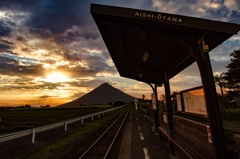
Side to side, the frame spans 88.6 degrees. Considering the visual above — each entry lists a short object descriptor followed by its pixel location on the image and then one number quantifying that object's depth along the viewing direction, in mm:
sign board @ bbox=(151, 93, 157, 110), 12209
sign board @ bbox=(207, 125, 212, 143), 3623
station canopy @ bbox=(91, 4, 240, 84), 3617
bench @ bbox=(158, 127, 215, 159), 3680
